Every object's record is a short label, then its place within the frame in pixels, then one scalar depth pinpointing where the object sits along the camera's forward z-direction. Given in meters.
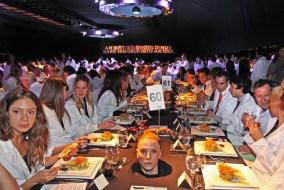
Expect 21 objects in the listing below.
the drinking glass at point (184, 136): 1.67
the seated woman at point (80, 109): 2.28
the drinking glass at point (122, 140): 1.67
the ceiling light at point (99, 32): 11.40
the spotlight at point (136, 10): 3.66
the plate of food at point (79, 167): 1.24
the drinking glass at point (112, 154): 1.38
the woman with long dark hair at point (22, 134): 1.28
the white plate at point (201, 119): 2.34
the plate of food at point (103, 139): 1.70
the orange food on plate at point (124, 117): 2.32
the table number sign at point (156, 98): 1.99
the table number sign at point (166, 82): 3.48
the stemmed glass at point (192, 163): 1.24
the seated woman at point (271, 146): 1.54
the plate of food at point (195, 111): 2.75
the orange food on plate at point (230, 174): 1.23
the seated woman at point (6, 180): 0.90
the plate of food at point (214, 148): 1.55
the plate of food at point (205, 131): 1.95
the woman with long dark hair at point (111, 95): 3.12
